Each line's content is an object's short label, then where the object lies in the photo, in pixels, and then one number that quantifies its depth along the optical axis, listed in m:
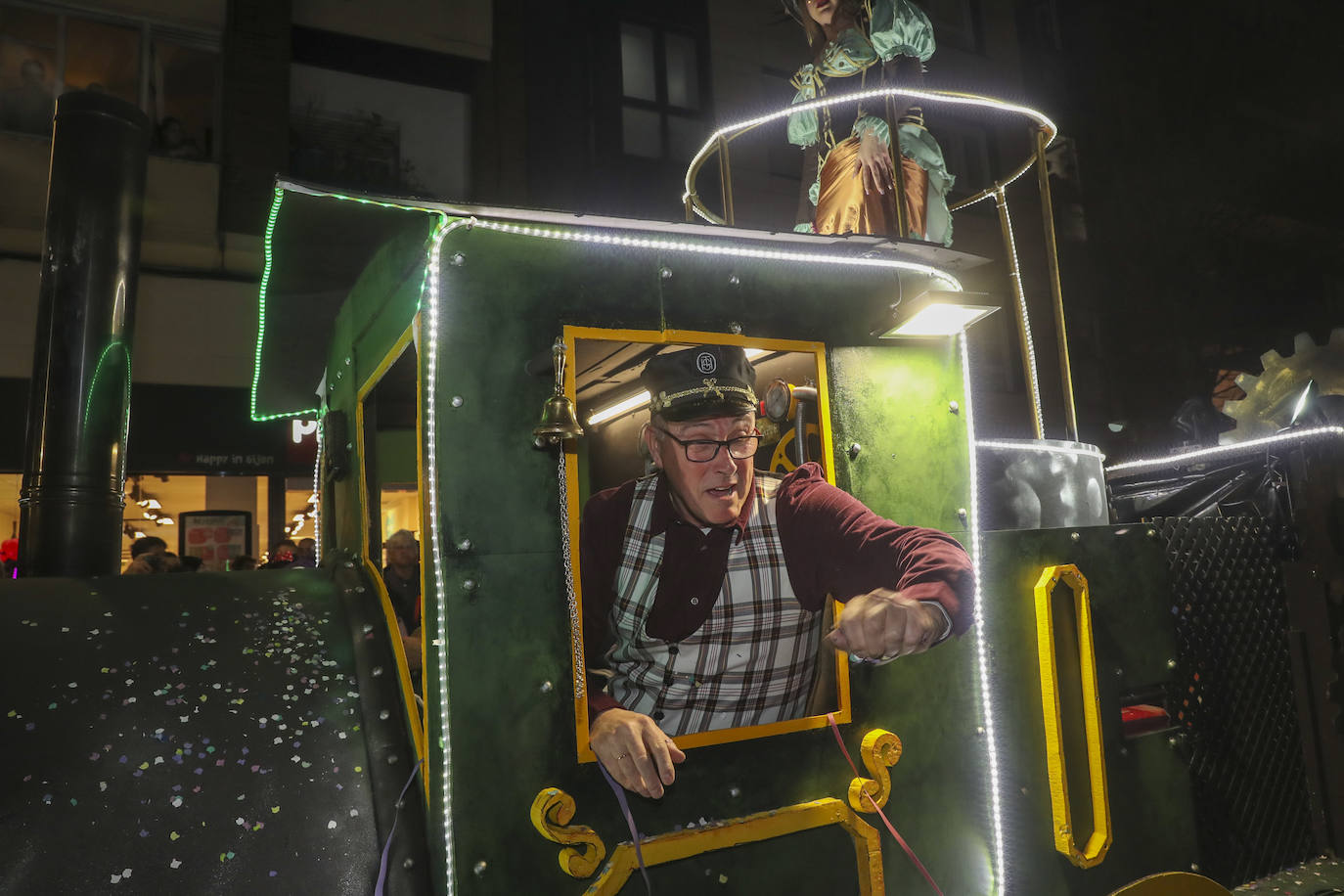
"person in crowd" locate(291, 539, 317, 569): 7.60
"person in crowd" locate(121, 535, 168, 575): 5.21
